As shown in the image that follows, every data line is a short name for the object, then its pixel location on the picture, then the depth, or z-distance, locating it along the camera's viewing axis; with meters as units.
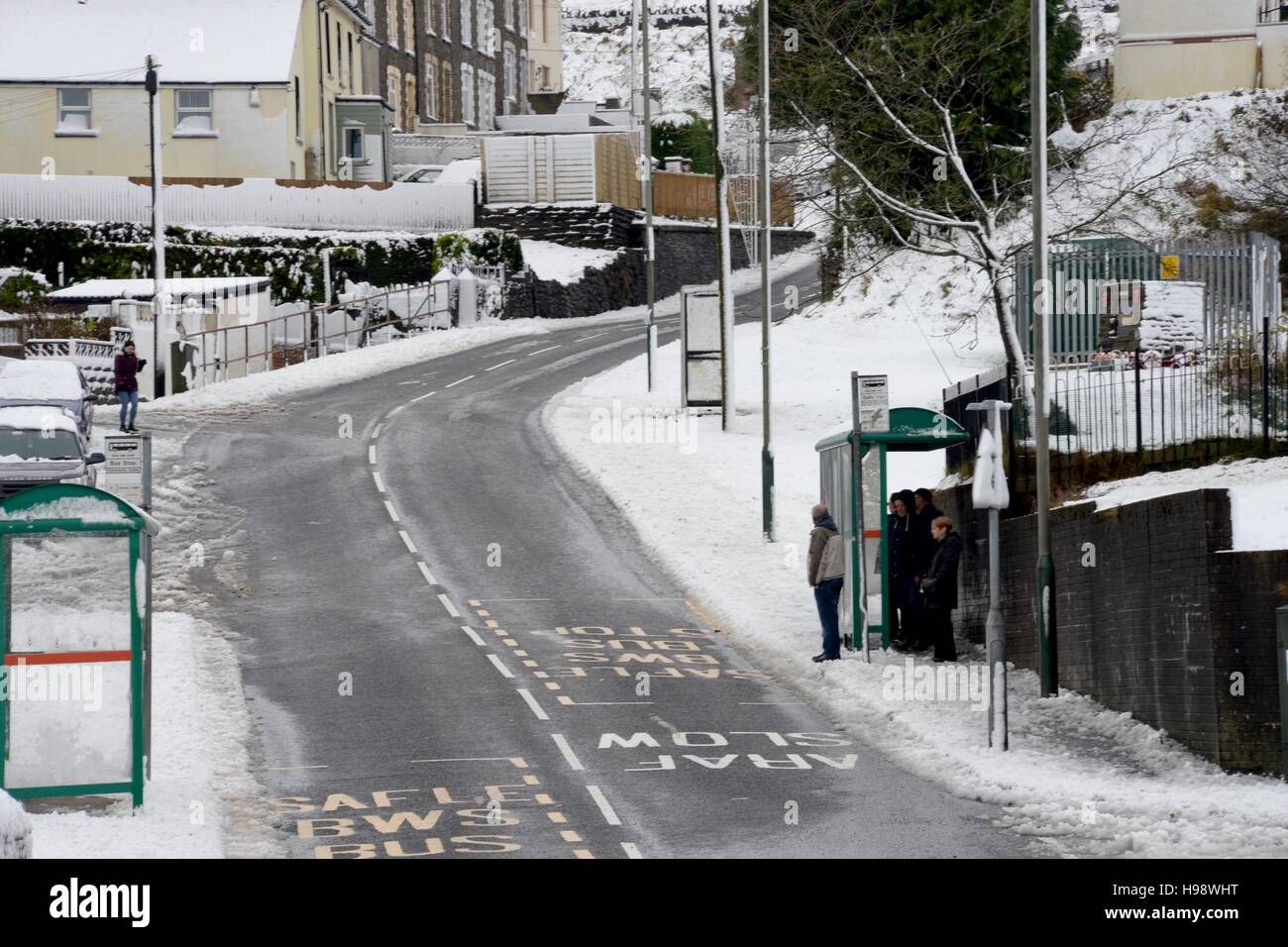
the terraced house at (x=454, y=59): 82.50
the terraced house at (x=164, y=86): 64.19
